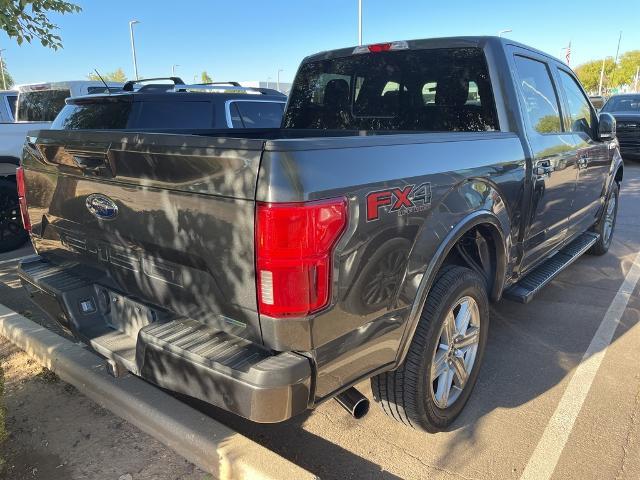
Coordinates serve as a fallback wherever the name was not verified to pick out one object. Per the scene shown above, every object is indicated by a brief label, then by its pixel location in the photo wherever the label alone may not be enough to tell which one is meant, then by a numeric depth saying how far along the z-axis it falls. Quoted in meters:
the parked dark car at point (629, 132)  13.36
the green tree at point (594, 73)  69.75
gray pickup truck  1.84
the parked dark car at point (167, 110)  5.58
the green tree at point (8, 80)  52.00
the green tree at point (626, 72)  65.31
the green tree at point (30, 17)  3.43
